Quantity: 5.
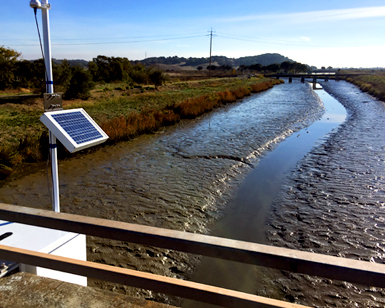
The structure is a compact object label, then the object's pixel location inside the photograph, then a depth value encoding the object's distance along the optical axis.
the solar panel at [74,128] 3.38
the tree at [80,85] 26.61
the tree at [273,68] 170.23
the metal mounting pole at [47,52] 3.49
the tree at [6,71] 33.22
